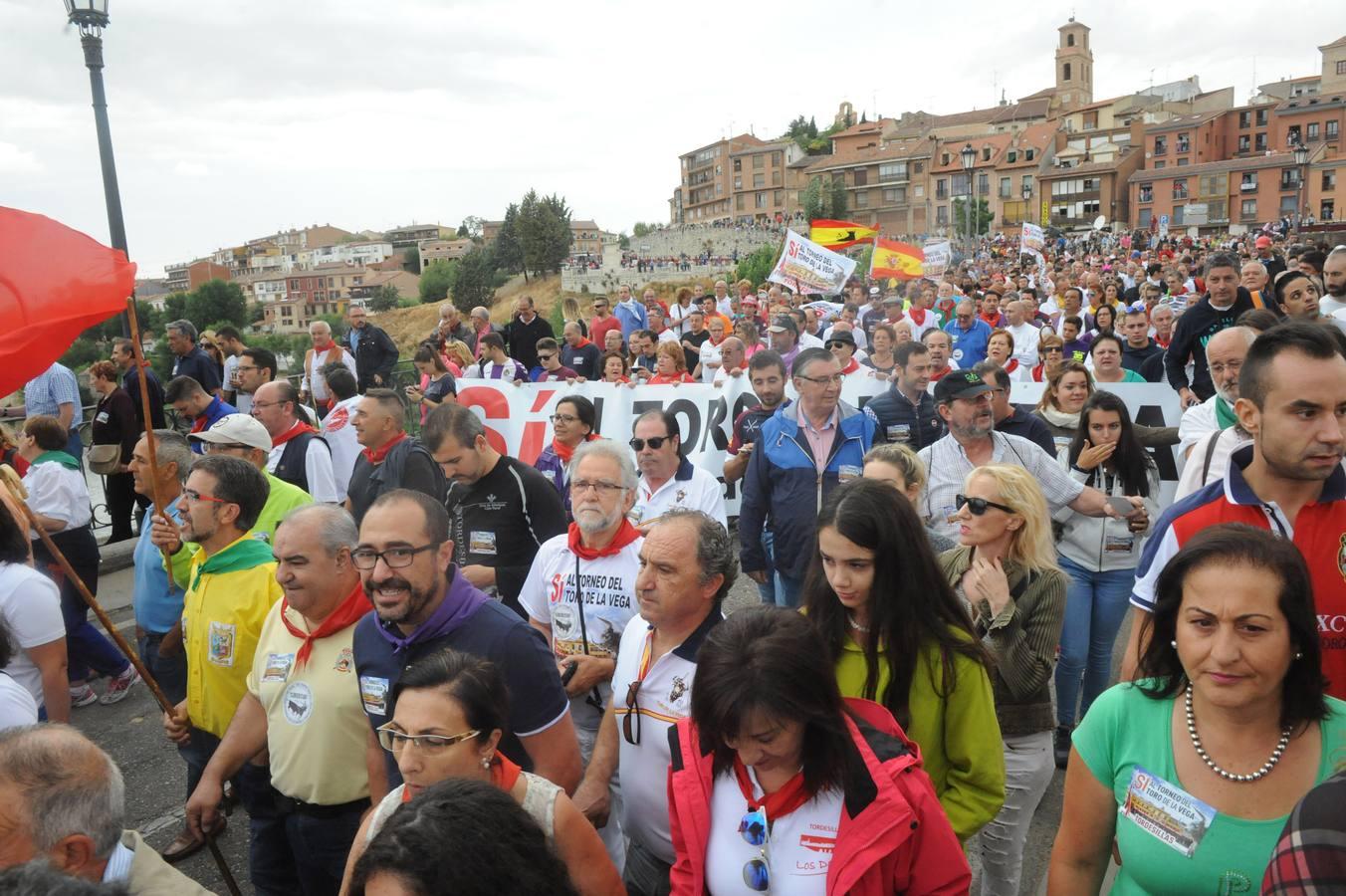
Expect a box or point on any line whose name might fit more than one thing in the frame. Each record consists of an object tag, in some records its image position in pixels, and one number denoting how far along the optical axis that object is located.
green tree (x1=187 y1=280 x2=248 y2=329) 69.31
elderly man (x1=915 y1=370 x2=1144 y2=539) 4.23
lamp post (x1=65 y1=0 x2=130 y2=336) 7.14
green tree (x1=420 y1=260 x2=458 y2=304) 96.62
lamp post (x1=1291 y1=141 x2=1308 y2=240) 26.61
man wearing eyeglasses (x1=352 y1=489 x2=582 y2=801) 2.76
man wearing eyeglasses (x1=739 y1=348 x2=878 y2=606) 4.92
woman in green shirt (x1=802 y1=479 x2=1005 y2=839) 2.48
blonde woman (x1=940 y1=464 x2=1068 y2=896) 2.95
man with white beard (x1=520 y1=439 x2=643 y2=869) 3.46
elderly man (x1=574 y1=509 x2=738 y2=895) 2.76
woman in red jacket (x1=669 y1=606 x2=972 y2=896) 1.96
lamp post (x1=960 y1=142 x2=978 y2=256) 21.32
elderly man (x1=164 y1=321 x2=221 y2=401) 9.27
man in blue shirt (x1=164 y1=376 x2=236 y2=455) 6.69
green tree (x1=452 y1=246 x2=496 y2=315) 87.81
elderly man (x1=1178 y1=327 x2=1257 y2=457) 4.02
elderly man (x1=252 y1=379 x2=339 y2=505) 6.05
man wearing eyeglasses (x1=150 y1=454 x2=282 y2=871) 3.56
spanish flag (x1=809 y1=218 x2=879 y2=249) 18.58
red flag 3.55
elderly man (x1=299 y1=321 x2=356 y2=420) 10.86
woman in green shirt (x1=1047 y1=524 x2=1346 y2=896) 1.81
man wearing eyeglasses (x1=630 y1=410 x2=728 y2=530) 4.59
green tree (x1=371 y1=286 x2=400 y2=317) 104.31
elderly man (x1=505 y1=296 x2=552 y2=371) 12.16
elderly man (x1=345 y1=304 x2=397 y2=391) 11.40
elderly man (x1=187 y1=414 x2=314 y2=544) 4.55
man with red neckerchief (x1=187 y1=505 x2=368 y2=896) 3.04
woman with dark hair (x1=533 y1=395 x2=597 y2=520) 5.43
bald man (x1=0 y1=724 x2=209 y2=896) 2.09
